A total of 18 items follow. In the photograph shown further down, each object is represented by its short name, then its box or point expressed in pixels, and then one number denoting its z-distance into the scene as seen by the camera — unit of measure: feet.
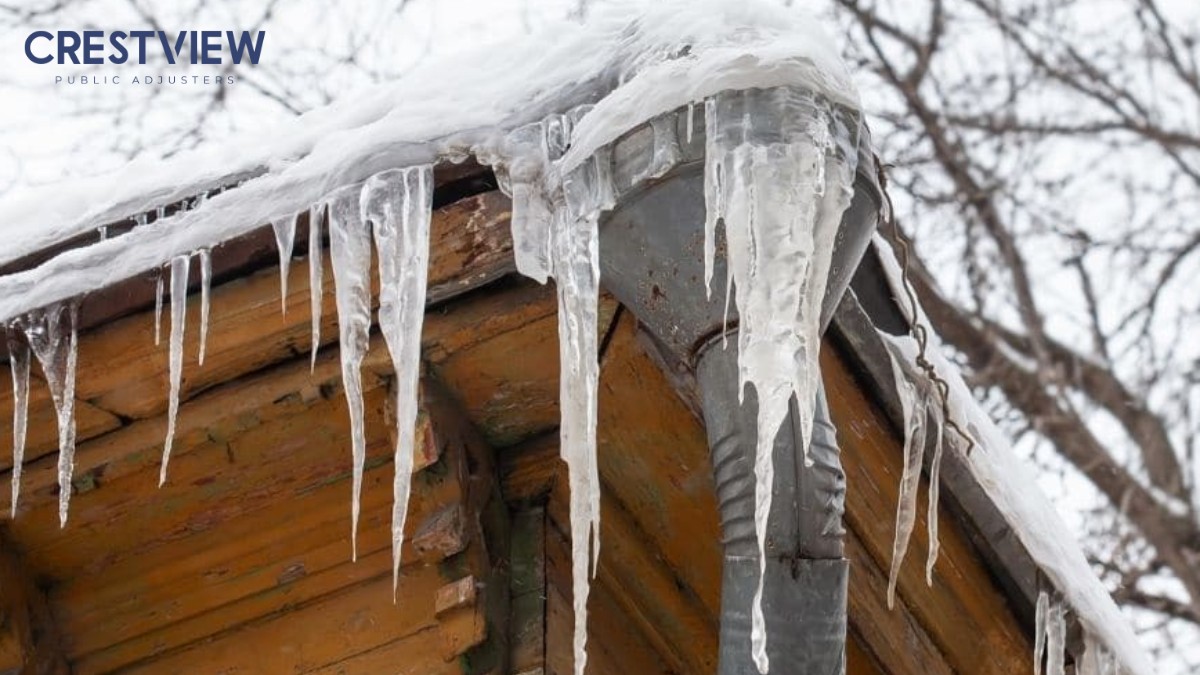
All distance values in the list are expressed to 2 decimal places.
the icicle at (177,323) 15.76
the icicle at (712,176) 13.83
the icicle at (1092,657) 17.89
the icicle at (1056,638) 17.54
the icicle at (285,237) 15.42
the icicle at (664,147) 14.05
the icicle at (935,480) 16.33
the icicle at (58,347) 16.06
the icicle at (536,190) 14.76
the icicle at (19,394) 16.29
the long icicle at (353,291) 15.34
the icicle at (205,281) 15.77
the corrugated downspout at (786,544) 13.76
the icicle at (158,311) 15.97
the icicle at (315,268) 15.34
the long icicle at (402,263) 15.23
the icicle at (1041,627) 17.70
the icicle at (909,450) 16.52
